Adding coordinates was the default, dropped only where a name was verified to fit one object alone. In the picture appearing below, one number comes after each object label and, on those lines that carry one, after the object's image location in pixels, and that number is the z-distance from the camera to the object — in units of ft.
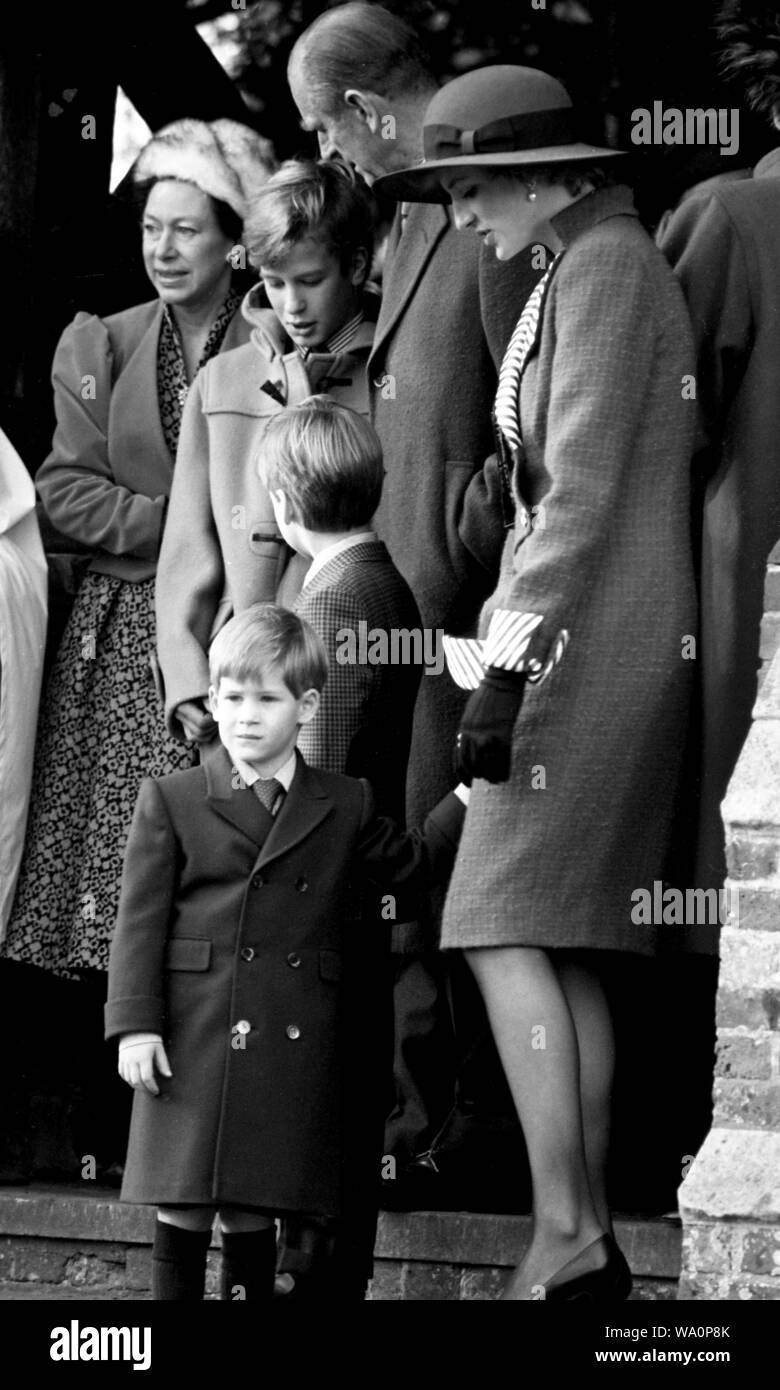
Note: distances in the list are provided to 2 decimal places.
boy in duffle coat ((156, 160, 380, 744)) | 31.71
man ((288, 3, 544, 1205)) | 31.32
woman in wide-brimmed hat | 26.14
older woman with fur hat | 33.58
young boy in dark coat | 26.40
